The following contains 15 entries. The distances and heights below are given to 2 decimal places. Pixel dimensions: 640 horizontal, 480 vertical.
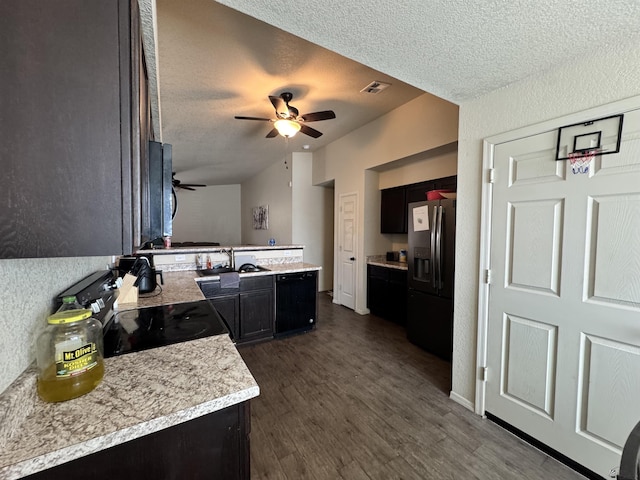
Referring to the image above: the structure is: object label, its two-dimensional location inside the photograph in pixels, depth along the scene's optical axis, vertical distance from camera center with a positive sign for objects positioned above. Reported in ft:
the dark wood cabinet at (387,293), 11.93 -2.98
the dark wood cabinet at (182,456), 2.17 -2.07
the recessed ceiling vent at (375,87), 8.84 +4.90
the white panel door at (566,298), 4.39 -1.25
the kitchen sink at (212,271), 9.95 -1.65
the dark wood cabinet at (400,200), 11.55 +1.48
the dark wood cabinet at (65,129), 1.71 +0.68
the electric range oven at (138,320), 3.71 -1.64
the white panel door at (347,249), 14.42 -1.05
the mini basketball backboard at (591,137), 4.43 +1.68
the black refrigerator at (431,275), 8.71 -1.53
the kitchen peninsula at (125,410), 1.98 -1.63
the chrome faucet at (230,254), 10.92 -1.04
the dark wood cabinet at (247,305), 9.37 -2.81
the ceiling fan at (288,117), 8.94 +4.02
